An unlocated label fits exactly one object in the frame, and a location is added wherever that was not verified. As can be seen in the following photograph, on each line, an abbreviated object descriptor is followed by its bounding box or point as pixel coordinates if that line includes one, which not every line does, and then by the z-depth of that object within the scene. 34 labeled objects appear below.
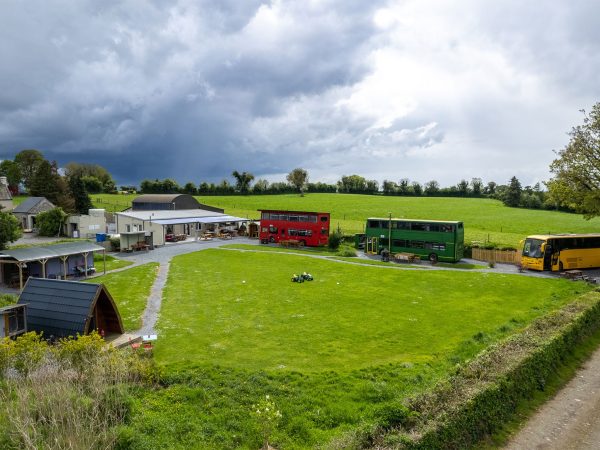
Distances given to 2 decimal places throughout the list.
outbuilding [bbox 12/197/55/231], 63.22
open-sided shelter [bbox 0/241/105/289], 30.88
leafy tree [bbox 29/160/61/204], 73.44
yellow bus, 38.09
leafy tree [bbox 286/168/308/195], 135.12
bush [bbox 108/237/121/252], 49.25
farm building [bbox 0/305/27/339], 17.91
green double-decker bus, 42.38
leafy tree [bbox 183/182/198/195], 127.56
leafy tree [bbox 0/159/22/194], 116.14
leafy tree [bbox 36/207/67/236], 57.12
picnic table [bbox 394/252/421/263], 43.19
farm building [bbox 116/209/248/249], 51.13
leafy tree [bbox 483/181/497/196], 132.50
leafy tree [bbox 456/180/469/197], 131.38
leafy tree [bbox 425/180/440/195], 131.62
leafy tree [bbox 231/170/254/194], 128.88
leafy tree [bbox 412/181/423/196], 133.00
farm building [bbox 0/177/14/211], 64.18
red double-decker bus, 53.28
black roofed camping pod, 17.77
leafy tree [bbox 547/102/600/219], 42.00
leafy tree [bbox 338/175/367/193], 143.04
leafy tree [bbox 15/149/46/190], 118.38
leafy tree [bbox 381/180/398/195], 136.26
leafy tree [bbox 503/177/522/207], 103.88
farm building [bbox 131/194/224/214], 69.88
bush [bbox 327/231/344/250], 51.56
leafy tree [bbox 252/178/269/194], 132.30
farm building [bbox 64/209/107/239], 56.31
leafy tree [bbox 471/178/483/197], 133.00
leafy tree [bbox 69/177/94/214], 76.25
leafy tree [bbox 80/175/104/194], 122.50
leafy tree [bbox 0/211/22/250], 40.94
